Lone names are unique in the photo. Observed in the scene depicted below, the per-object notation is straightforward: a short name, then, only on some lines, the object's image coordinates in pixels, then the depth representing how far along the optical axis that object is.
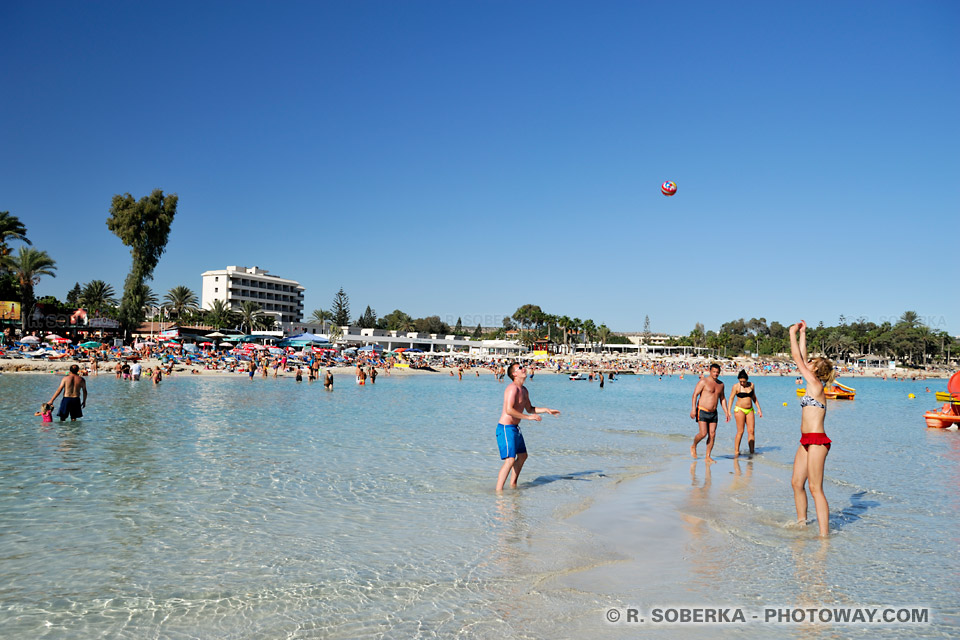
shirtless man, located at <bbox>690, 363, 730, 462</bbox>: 10.61
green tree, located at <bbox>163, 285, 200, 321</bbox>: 87.50
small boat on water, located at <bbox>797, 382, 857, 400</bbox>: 37.69
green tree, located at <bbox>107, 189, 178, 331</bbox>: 47.44
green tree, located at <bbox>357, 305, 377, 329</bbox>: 143.50
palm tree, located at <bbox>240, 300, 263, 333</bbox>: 91.12
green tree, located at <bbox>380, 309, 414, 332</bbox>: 147.38
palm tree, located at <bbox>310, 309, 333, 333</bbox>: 121.75
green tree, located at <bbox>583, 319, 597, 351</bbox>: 145.38
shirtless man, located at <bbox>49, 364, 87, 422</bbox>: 14.26
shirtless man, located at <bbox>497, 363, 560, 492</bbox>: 7.73
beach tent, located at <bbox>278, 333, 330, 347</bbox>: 62.75
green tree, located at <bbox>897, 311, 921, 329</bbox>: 146.00
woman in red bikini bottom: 5.88
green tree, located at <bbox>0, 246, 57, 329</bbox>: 51.75
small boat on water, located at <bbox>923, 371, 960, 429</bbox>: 18.73
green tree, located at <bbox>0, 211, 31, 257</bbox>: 45.56
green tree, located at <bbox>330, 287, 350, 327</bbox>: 124.31
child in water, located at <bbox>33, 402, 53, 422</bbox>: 14.22
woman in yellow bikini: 11.70
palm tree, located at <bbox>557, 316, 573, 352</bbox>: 142.00
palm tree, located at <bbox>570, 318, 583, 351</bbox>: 143.07
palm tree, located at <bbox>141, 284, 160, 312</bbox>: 50.38
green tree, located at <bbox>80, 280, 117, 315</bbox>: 83.44
